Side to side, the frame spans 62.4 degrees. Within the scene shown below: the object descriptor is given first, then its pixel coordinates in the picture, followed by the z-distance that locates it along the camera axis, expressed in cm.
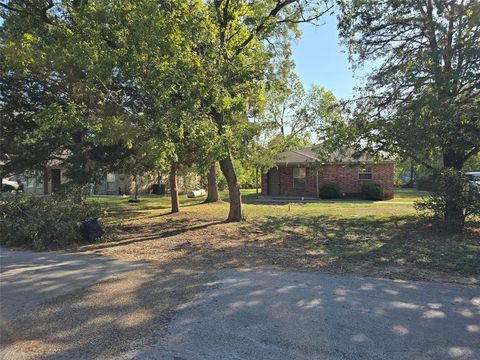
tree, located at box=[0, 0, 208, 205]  1017
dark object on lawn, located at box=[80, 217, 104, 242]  1095
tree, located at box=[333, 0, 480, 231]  1038
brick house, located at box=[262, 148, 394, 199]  2748
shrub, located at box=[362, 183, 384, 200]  2558
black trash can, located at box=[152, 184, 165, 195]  3444
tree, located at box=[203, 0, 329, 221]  1172
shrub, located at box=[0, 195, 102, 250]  1053
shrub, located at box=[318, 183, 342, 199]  2694
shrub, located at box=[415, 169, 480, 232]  1081
